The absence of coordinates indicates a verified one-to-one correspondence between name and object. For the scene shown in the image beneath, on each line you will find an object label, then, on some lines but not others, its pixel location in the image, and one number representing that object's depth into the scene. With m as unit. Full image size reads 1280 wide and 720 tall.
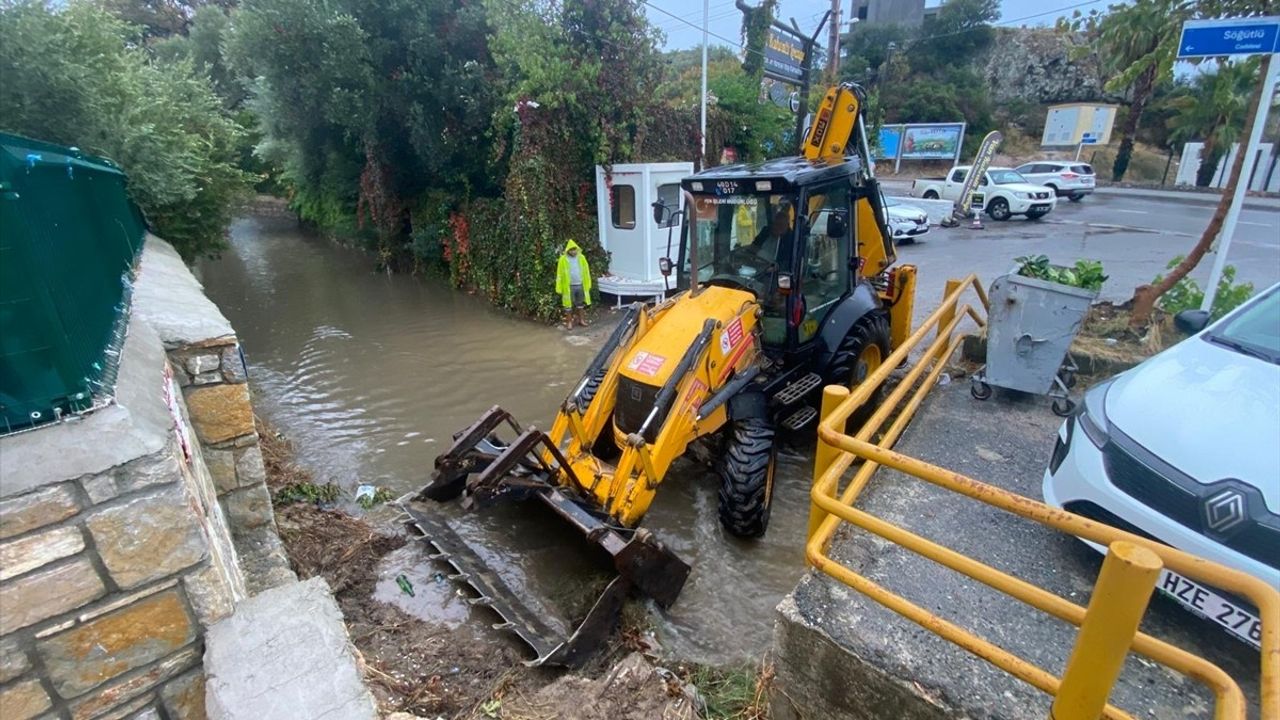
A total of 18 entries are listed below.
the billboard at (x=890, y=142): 29.14
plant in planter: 4.94
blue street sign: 4.78
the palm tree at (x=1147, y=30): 6.18
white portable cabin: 9.95
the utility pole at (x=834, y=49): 20.62
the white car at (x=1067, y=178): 22.41
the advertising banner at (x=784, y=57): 11.38
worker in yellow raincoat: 9.47
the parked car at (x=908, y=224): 14.83
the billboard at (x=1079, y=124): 30.09
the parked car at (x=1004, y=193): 18.28
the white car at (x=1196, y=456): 2.28
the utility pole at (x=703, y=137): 10.38
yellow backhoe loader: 3.64
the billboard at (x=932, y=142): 27.52
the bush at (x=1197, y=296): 5.86
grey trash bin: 4.60
